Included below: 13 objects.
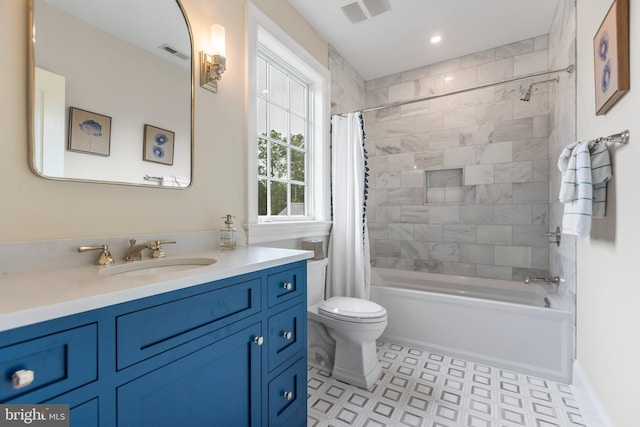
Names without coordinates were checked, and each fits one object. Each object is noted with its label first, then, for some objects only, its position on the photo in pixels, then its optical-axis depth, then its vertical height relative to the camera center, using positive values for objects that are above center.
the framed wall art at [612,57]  1.16 +0.68
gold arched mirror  1.02 +0.48
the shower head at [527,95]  2.36 +0.96
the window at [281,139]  2.20 +0.60
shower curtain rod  1.97 +0.98
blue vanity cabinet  0.62 -0.40
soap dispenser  1.54 -0.12
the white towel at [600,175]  1.35 +0.18
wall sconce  1.50 +0.79
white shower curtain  2.47 -0.03
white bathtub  1.92 -0.80
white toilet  1.82 -0.79
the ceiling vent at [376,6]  2.13 +1.53
